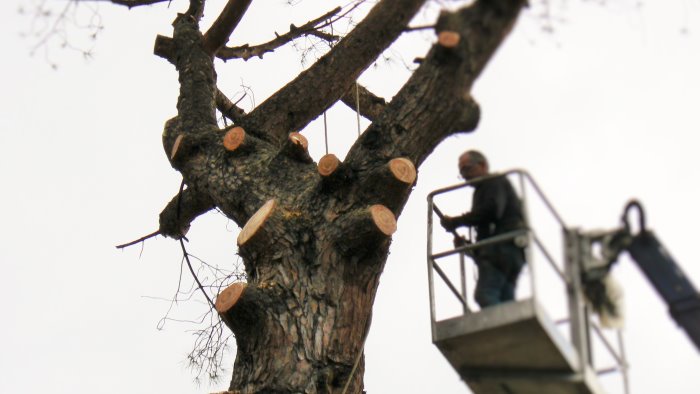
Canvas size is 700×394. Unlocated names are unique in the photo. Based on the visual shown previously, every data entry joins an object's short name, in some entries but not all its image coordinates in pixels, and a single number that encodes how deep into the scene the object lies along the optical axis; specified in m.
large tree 13.35
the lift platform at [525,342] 11.74
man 12.42
